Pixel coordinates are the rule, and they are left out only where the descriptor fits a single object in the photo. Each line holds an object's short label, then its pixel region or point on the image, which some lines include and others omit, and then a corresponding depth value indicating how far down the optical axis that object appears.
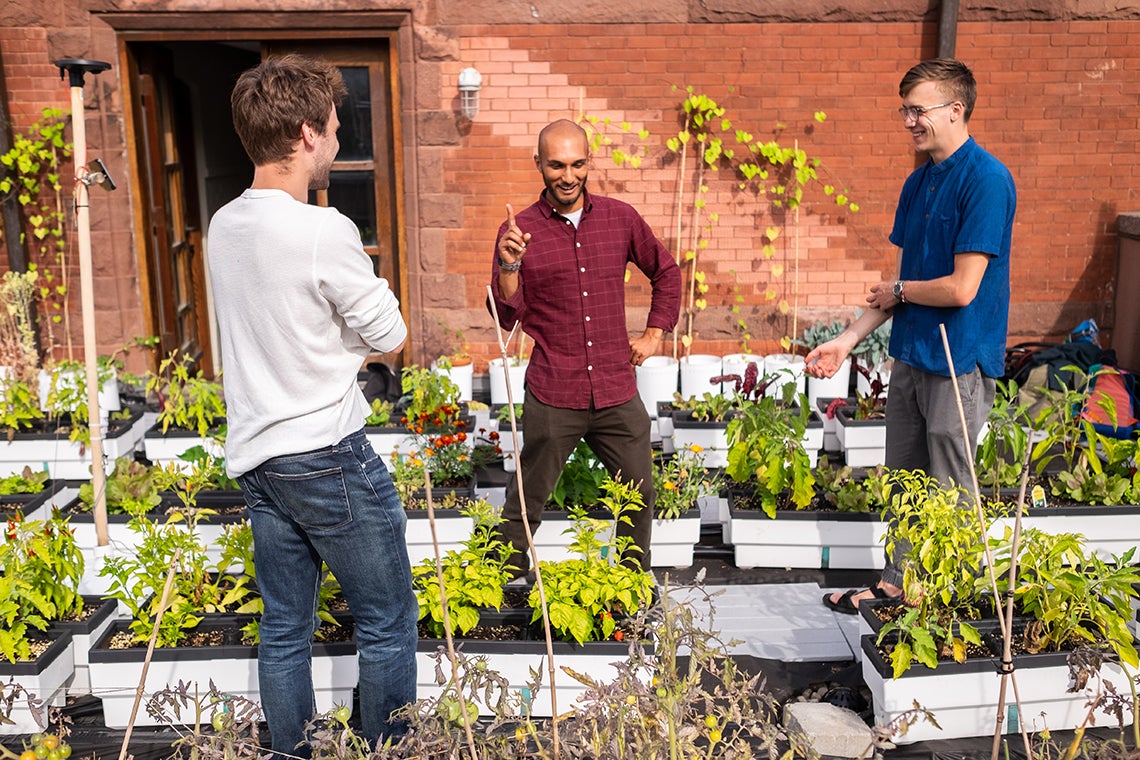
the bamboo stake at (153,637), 1.96
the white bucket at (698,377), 6.55
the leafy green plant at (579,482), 4.52
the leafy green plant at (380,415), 5.61
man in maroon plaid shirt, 3.80
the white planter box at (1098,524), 4.22
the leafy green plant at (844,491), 4.49
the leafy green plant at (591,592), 3.24
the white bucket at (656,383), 6.38
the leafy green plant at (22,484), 4.78
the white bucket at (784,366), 6.44
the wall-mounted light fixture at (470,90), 6.48
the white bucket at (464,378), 6.59
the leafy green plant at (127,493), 4.47
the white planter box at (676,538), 4.52
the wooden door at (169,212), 6.85
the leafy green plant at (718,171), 6.69
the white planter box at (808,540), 4.42
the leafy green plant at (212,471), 4.86
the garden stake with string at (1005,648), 2.08
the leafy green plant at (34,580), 3.32
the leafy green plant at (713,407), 5.65
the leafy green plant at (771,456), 4.43
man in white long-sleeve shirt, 2.46
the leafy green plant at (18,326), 6.39
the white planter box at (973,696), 3.12
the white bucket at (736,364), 6.71
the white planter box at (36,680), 3.27
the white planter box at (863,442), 5.50
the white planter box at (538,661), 3.29
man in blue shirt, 3.45
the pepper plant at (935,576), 3.11
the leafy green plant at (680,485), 4.52
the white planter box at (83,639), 3.48
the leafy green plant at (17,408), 5.39
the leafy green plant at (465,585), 3.28
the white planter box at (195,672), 3.30
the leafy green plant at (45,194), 6.53
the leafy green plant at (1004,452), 4.37
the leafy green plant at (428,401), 5.12
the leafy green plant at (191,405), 5.51
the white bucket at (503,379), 6.54
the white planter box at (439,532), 4.50
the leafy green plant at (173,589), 3.36
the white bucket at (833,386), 6.49
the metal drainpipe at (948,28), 6.43
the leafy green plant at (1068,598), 3.09
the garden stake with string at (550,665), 2.00
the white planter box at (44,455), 5.35
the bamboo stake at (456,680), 1.90
